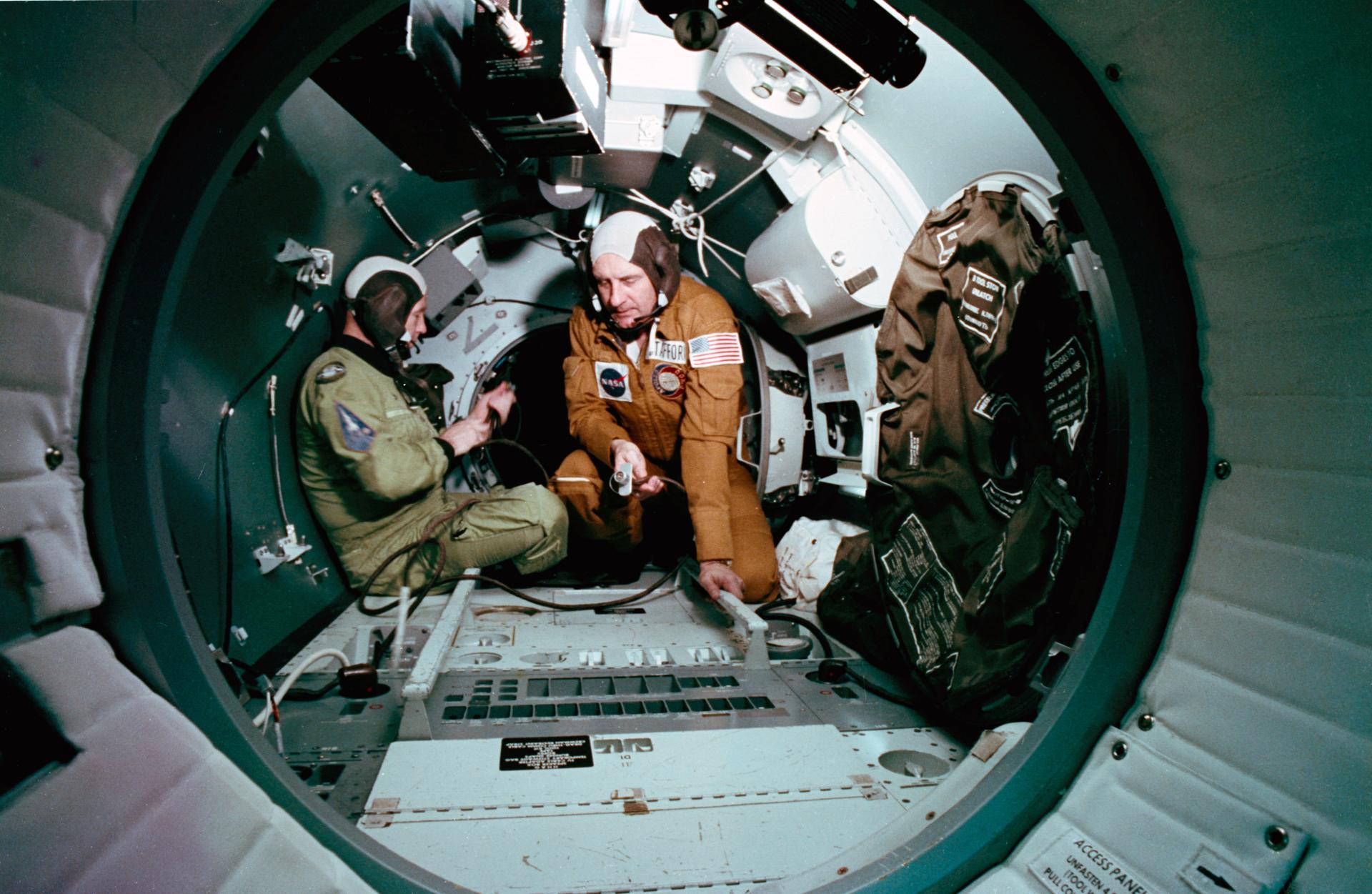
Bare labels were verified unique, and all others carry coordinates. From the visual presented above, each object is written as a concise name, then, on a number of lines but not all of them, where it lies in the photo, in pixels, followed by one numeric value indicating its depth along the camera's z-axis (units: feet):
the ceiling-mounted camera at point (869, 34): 5.13
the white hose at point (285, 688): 4.77
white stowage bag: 9.10
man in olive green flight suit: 8.23
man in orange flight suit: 10.11
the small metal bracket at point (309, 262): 6.97
